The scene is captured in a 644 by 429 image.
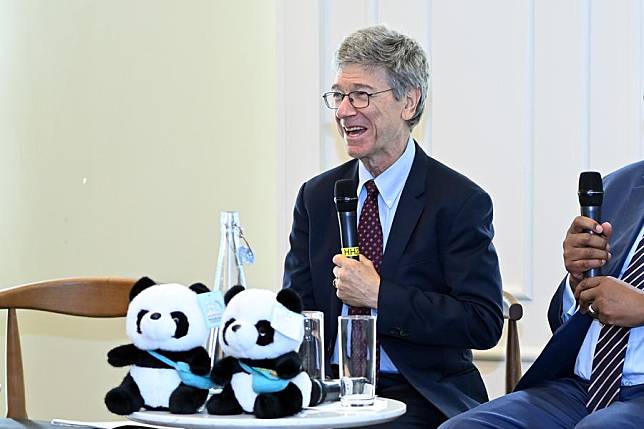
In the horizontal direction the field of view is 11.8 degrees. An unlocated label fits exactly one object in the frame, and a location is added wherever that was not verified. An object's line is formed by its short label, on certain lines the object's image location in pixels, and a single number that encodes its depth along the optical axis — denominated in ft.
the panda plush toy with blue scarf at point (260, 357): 17.91
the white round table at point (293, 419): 17.77
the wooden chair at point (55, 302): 19.96
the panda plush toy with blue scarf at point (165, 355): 18.04
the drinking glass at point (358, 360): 18.55
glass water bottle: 18.79
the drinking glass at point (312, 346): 18.73
